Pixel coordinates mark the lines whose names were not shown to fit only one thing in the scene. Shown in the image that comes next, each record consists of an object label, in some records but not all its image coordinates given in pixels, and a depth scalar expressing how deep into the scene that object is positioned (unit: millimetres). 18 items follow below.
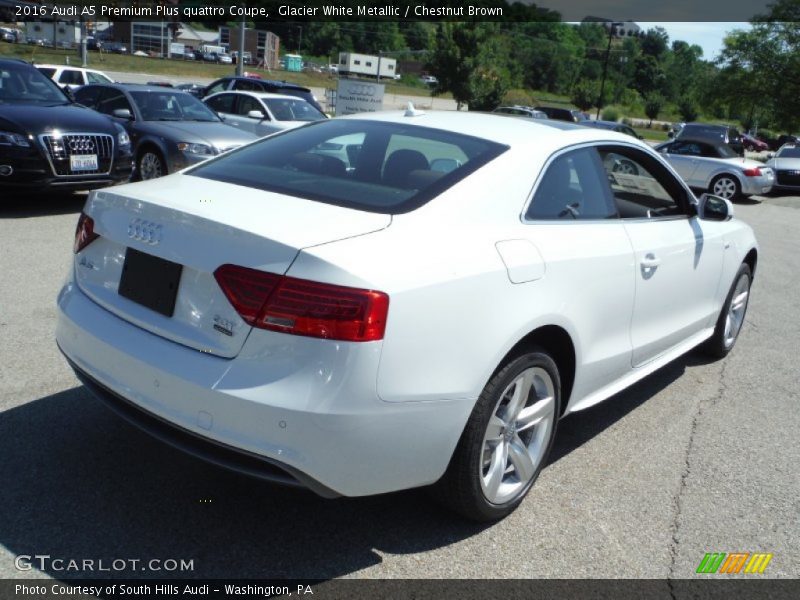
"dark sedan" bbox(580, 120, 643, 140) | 21875
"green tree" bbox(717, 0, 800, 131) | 50875
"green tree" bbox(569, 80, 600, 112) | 74500
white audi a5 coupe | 2502
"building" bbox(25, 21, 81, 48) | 63375
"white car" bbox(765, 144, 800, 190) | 21766
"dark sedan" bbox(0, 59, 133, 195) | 8312
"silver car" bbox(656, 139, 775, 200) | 18625
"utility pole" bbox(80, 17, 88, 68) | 37344
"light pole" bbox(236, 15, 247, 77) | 28741
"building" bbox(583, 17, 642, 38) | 73262
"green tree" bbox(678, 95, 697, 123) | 86375
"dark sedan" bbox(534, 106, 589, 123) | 33906
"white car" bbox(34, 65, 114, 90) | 21359
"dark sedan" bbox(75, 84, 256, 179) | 10234
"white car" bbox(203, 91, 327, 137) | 14008
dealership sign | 22484
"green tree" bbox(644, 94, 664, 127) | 85619
